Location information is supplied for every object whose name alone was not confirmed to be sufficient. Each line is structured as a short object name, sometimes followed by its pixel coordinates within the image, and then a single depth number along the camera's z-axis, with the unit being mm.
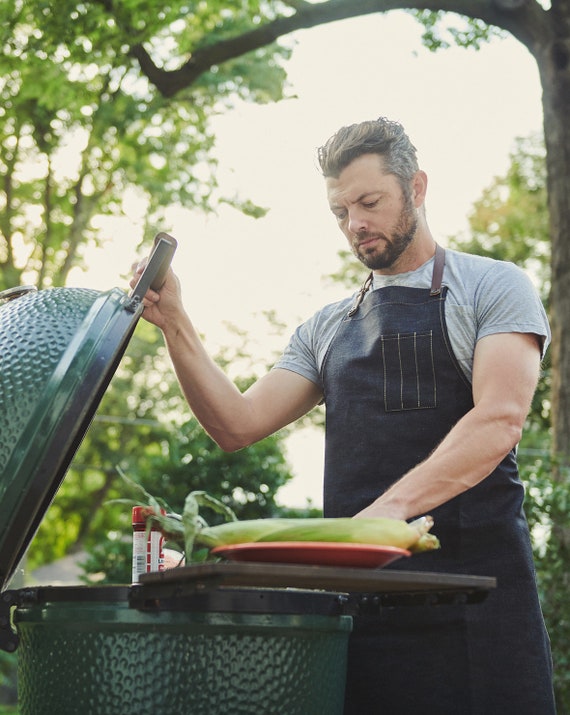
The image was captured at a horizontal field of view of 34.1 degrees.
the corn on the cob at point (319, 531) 1492
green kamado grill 1516
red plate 1459
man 2041
